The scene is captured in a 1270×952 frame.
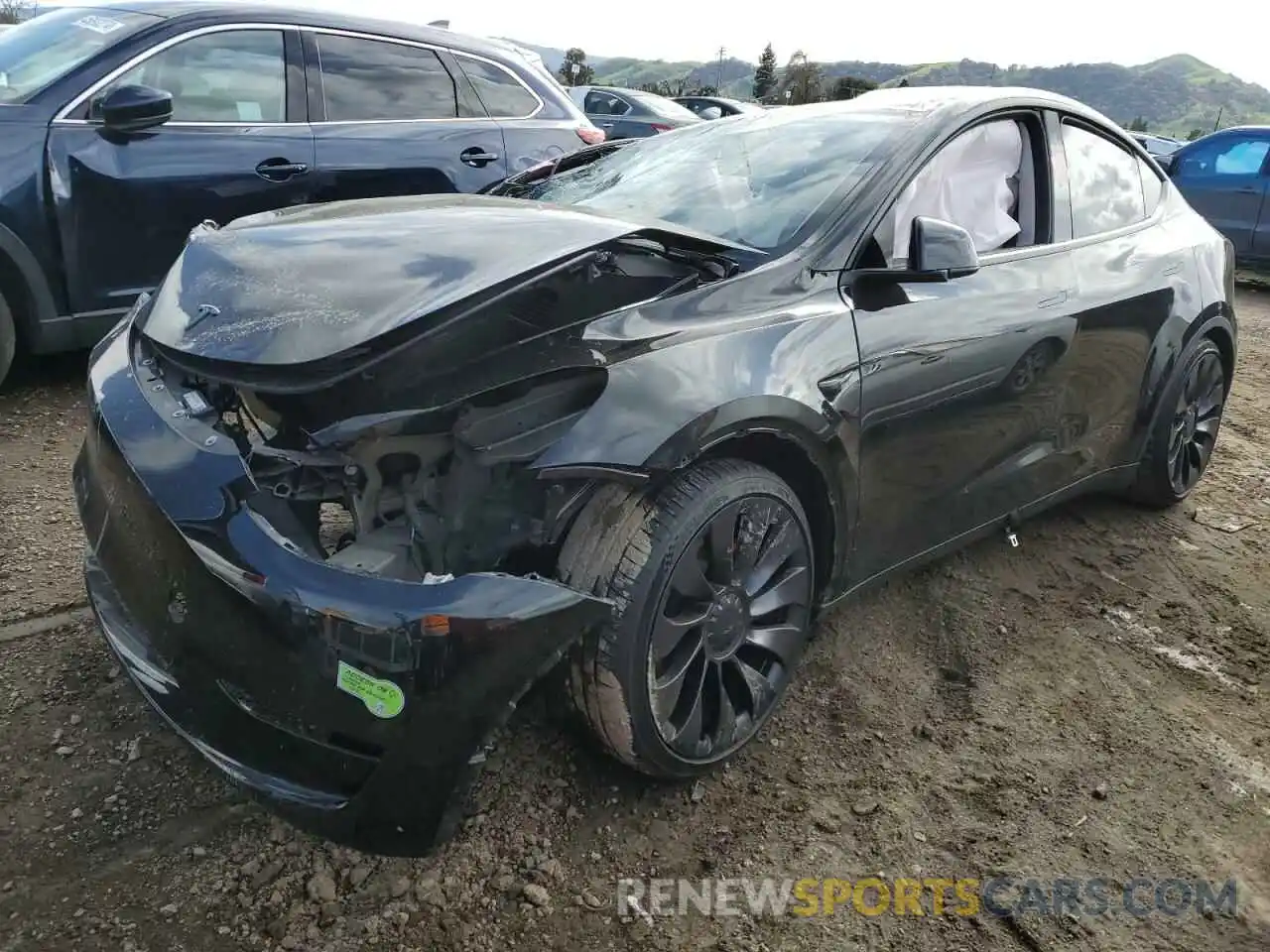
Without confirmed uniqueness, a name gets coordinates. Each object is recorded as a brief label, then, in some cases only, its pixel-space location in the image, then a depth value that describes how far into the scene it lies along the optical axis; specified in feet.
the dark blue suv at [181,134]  12.96
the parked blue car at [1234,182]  31.91
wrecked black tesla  5.81
